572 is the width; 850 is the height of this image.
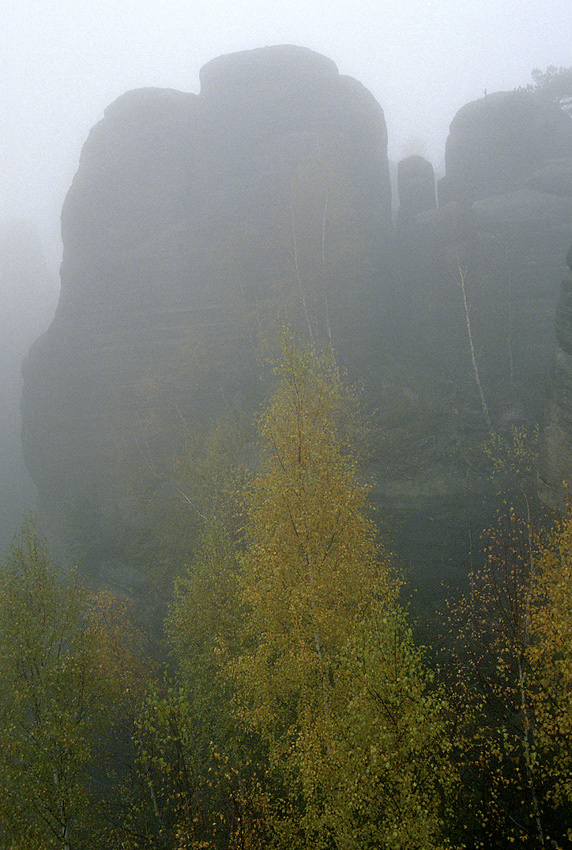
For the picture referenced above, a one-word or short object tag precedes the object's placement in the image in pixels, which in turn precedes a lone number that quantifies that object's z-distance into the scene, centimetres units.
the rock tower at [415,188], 4181
